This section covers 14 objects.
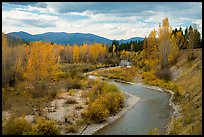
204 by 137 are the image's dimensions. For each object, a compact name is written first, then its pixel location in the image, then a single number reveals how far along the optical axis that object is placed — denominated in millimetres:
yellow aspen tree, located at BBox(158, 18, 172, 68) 51281
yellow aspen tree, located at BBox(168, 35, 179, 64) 53156
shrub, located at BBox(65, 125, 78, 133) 20072
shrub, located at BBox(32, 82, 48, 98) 31136
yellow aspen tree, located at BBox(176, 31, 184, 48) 65244
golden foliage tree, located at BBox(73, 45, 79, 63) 86088
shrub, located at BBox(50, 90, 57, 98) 31206
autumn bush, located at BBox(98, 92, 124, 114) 25609
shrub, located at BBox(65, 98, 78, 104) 28547
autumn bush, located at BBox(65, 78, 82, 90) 37597
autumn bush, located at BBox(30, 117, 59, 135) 18609
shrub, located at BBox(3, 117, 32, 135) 17562
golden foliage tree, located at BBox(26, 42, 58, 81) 30797
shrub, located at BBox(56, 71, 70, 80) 46681
